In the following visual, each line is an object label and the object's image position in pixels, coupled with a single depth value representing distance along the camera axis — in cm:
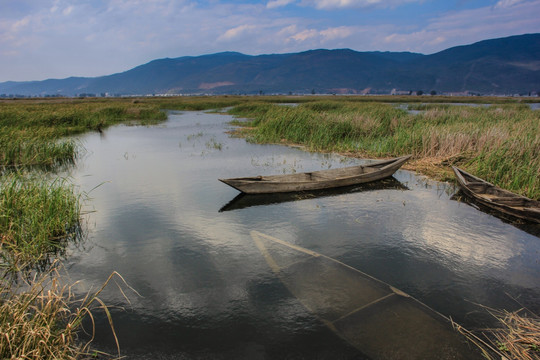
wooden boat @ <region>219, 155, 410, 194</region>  1030
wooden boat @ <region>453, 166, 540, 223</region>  841
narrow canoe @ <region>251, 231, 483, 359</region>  423
